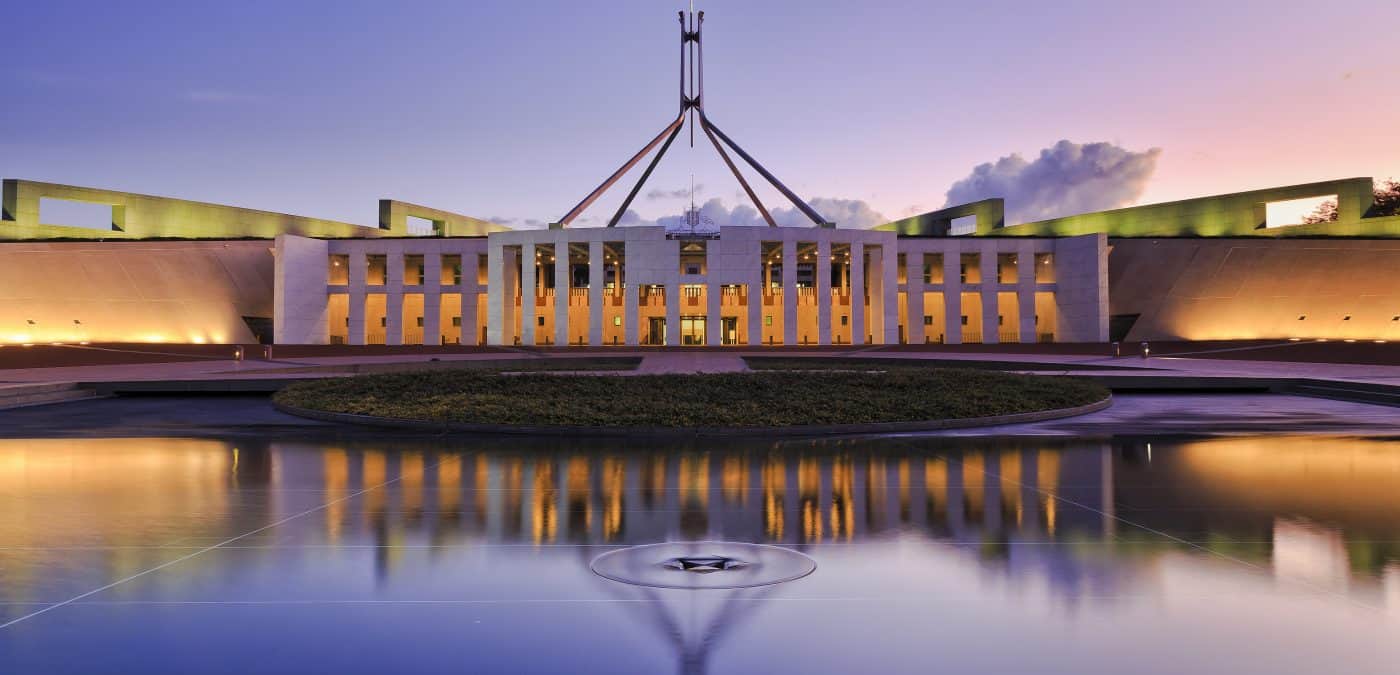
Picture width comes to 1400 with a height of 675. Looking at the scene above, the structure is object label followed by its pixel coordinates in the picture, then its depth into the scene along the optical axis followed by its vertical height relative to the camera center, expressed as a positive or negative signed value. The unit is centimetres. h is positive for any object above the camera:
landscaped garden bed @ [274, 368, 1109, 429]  1486 -78
